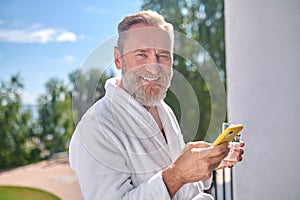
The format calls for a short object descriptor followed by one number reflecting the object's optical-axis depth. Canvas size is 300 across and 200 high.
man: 0.82
